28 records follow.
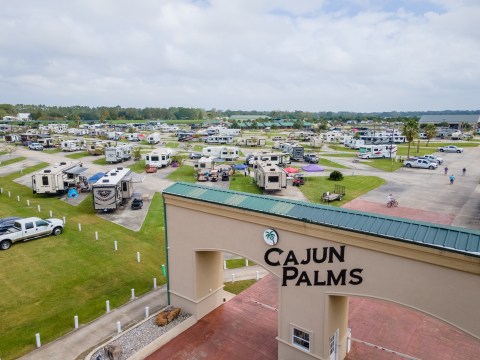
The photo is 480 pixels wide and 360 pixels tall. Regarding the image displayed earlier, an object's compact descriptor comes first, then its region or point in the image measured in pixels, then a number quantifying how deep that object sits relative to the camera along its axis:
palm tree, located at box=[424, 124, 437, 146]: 85.81
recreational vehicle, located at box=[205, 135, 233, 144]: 96.94
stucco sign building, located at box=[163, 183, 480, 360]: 10.17
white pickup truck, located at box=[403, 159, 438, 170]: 59.34
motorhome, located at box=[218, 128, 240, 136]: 115.92
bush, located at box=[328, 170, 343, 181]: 50.31
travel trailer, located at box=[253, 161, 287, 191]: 42.81
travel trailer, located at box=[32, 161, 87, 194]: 41.19
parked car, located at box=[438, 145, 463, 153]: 79.06
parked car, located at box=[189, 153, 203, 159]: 68.25
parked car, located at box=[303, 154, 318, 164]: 65.62
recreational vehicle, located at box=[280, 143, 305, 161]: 67.44
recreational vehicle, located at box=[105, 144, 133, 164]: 64.56
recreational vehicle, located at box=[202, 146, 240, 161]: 68.39
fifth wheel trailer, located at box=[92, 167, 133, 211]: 34.84
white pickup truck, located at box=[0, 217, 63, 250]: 26.47
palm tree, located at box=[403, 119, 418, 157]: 67.96
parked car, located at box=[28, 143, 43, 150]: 83.90
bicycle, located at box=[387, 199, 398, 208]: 37.50
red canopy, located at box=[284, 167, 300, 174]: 48.45
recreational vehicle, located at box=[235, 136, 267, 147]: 90.81
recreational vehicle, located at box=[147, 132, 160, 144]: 95.25
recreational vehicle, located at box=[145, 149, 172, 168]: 58.88
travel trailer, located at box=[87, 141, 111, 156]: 75.29
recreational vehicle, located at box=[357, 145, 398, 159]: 71.44
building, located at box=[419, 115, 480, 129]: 159.00
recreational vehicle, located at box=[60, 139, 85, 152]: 81.44
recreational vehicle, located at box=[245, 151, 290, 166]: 57.74
